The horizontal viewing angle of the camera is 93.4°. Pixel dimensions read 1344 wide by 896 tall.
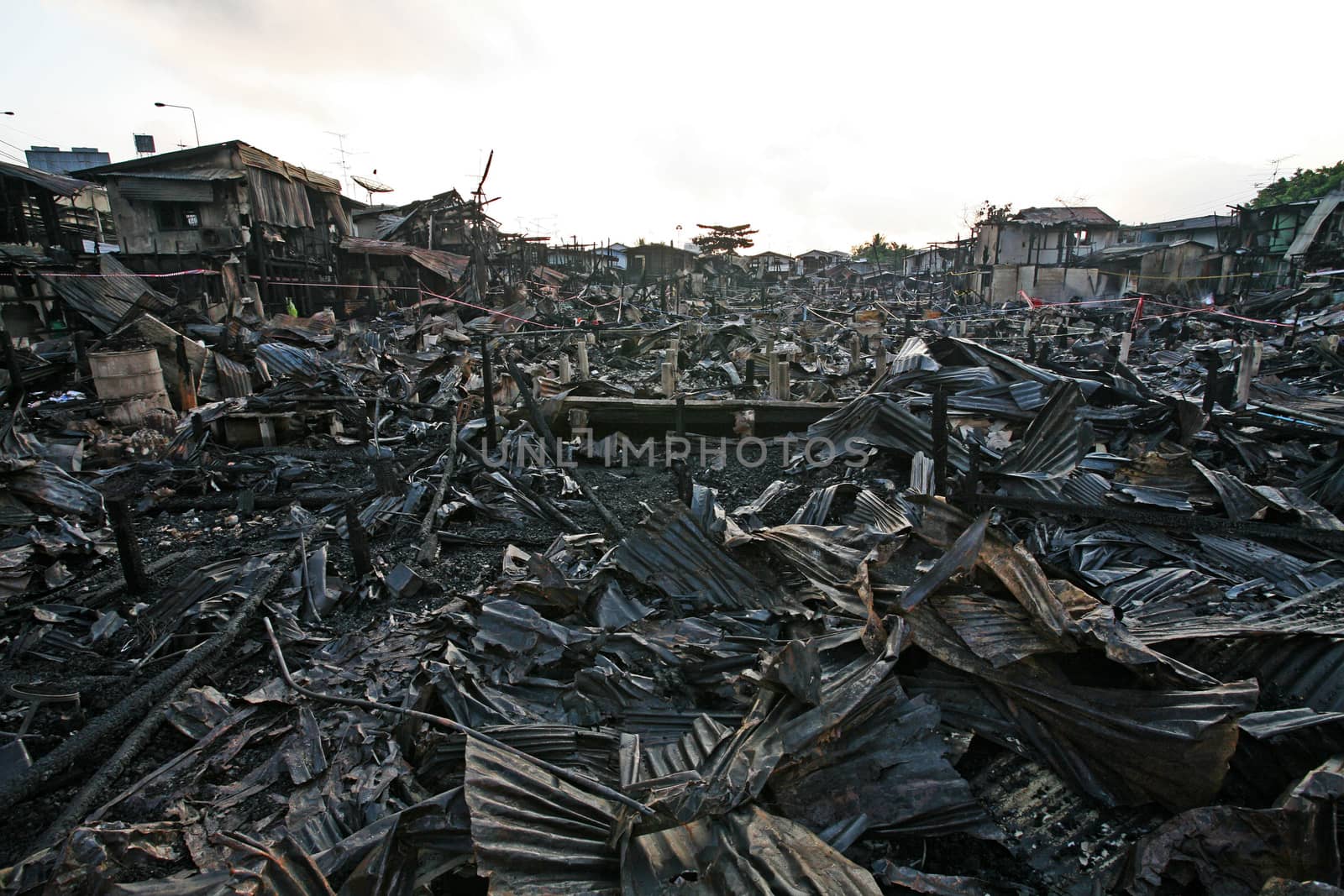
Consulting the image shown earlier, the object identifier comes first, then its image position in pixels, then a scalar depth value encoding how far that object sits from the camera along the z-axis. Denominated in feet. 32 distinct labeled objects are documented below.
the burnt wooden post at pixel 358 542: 16.21
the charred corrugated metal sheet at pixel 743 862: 6.83
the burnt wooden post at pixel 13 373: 31.55
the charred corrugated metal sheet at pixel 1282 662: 9.48
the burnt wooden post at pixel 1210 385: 22.72
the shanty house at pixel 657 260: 149.59
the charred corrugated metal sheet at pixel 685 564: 13.41
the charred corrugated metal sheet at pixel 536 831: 7.14
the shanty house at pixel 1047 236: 120.78
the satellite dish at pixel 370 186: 114.52
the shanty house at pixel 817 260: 198.18
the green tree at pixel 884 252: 192.34
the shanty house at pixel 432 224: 99.04
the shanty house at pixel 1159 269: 98.58
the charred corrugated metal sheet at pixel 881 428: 21.11
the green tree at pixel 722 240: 176.65
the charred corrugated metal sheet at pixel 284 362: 38.79
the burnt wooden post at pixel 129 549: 16.03
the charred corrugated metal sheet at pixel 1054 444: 17.89
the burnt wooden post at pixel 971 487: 13.00
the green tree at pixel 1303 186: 109.29
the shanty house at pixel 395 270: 84.69
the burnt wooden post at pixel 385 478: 22.17
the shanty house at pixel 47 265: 45.12
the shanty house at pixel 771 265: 178.70
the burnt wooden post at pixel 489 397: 26.18
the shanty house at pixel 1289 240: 81.92
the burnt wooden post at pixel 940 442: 15.57
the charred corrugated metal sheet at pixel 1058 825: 7.63
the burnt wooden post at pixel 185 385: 33.55
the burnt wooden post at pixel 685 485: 17.10
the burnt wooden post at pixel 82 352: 36.29
